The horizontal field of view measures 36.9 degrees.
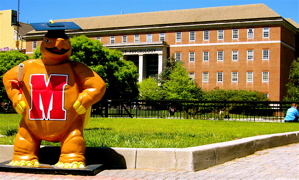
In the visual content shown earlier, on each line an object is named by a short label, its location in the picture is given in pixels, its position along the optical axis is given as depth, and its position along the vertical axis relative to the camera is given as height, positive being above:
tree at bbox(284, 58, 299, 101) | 51.30 +1.56
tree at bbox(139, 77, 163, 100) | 57.84 +0.77
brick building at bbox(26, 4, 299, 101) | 58.72 +7.44
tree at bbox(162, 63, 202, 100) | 53.59 +1.09
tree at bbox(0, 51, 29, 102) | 53.06 +4.36
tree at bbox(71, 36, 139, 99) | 48.31 +3.31
